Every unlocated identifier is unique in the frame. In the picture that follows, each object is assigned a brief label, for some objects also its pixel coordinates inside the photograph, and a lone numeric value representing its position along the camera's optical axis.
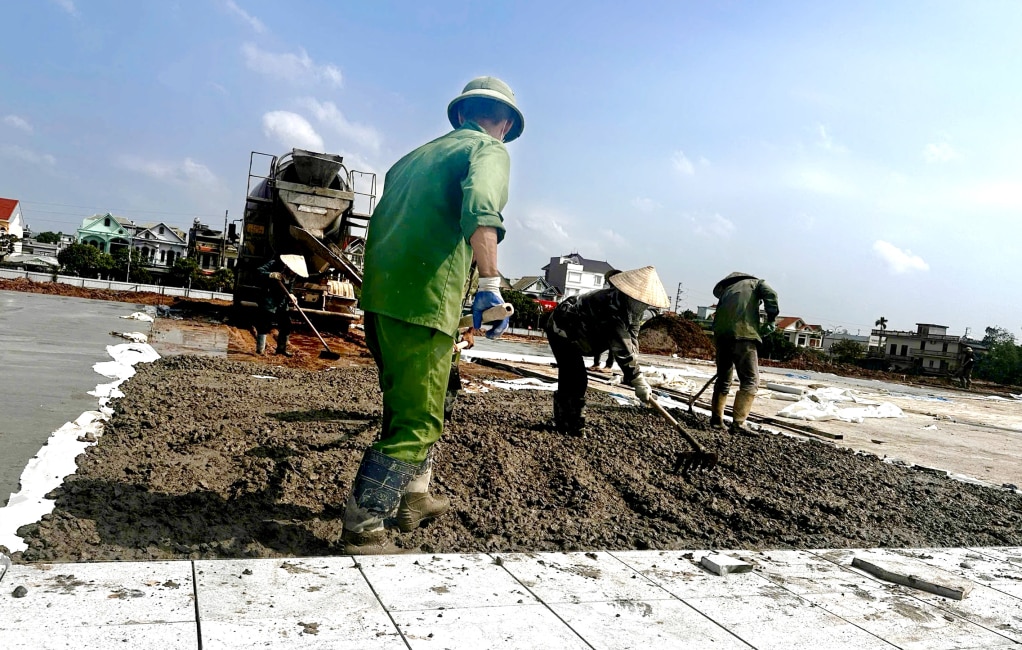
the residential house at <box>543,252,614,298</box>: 83.62
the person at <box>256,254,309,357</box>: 9.51
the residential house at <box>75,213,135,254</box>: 66.38
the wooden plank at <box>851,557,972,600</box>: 2.54
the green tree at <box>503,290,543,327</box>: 39.62
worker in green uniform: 2.52
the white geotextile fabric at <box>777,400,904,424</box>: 8.55
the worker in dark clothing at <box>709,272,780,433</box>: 6.43
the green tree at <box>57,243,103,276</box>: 43.12
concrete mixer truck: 13.02
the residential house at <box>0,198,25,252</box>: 63.31
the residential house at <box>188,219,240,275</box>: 60.16
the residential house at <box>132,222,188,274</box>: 67.94
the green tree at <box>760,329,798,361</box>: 35.00
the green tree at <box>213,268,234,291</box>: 39.85
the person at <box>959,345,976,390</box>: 24.76
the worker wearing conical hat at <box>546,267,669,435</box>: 4.73
